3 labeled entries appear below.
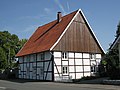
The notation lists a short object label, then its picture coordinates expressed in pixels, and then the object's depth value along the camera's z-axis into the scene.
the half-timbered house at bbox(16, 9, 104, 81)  17.19
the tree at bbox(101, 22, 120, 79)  12.53
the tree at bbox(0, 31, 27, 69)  31.31
